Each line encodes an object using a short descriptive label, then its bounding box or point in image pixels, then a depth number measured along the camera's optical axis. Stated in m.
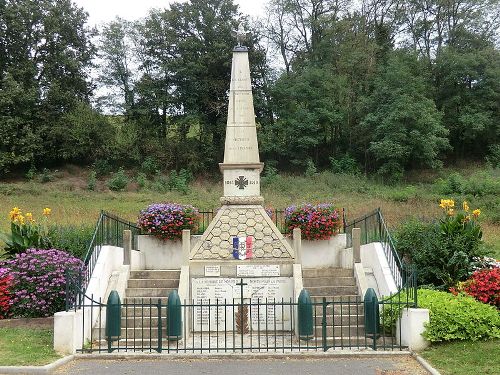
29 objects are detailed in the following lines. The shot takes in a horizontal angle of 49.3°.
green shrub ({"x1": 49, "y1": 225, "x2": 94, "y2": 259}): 13.11
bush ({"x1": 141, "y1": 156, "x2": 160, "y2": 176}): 37.81
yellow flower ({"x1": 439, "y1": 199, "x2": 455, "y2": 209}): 12.87
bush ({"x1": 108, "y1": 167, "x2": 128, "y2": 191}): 34.59
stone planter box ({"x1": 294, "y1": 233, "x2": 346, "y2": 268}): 13.50
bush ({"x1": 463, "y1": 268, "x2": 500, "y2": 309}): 10.35
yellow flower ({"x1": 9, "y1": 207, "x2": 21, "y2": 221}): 12.43
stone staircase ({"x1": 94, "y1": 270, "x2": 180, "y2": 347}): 9.92
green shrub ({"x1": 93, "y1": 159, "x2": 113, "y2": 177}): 38.09
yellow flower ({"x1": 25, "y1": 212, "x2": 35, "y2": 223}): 12.82
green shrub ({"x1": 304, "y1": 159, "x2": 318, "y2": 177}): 35.69
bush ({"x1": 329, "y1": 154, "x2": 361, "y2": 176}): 37.59
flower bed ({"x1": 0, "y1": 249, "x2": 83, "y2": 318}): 10.52
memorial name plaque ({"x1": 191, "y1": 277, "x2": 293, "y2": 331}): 10.88
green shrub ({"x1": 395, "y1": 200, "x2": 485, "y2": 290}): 11.66
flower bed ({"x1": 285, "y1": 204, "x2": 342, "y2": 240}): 13.29
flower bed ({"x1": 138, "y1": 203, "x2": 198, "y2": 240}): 13.34
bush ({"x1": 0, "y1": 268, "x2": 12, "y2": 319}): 10.54
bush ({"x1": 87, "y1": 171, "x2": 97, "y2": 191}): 34.47
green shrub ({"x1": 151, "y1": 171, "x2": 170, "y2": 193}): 33.56
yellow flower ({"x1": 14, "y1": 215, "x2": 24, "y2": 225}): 12.63
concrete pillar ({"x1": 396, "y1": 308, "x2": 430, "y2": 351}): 8.76
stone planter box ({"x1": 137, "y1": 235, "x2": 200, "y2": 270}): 13.49
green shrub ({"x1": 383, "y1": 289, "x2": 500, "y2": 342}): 8.78
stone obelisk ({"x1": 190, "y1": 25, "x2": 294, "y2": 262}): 11.62
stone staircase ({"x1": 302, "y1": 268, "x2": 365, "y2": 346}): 9.77
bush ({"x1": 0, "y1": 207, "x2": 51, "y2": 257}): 12.37
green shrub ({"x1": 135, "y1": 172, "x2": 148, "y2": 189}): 34.74
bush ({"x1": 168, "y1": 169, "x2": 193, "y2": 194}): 33.09
